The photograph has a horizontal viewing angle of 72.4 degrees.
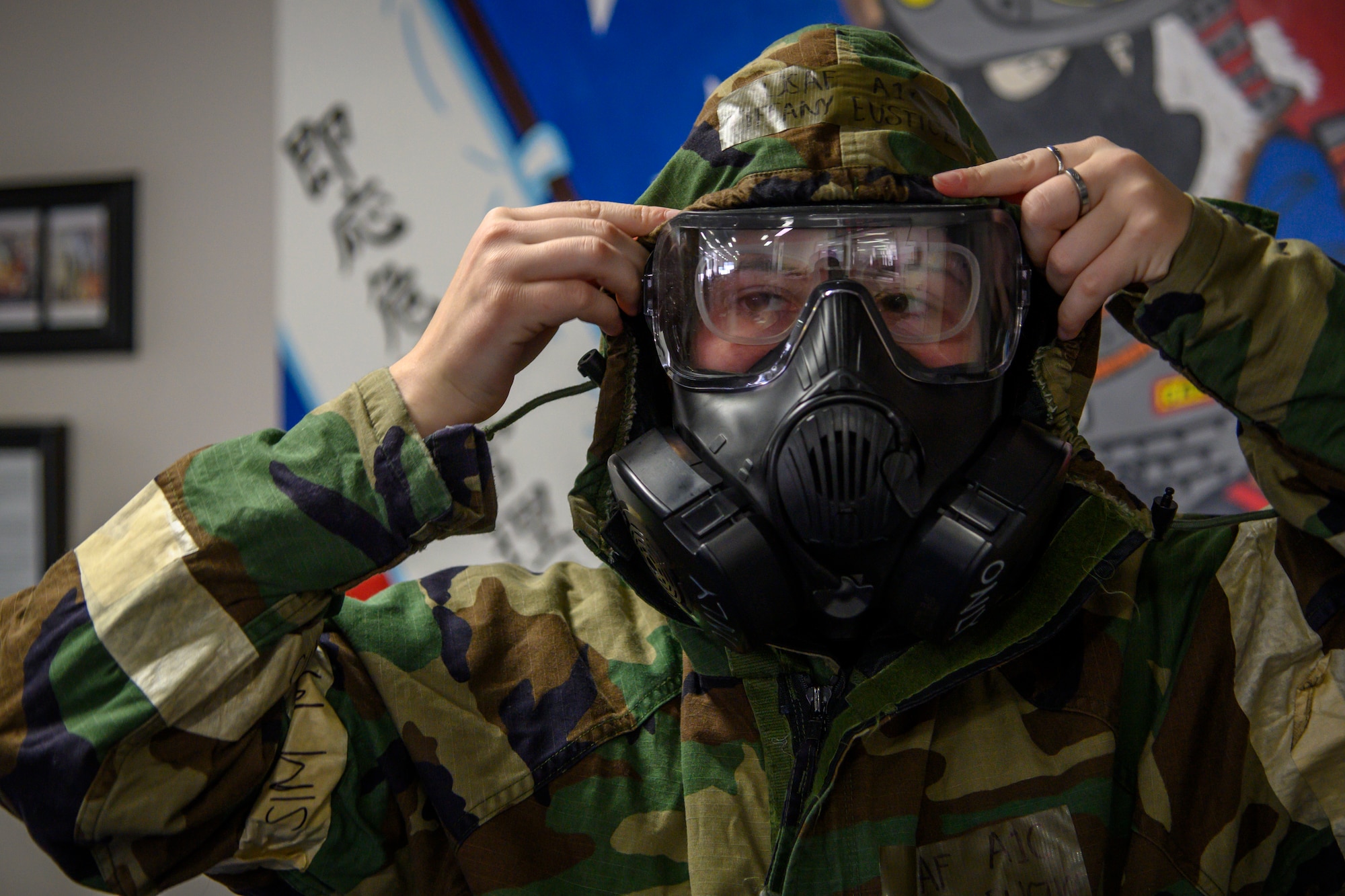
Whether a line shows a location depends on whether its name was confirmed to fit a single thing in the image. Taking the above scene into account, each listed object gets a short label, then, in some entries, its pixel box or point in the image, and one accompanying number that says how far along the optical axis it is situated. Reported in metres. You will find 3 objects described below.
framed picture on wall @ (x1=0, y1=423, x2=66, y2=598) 1.96
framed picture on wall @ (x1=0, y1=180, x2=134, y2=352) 1.96
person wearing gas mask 0.86
